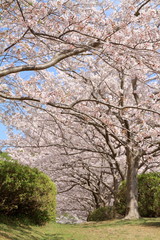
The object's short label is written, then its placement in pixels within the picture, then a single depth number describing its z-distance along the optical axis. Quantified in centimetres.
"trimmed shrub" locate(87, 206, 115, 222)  1377
